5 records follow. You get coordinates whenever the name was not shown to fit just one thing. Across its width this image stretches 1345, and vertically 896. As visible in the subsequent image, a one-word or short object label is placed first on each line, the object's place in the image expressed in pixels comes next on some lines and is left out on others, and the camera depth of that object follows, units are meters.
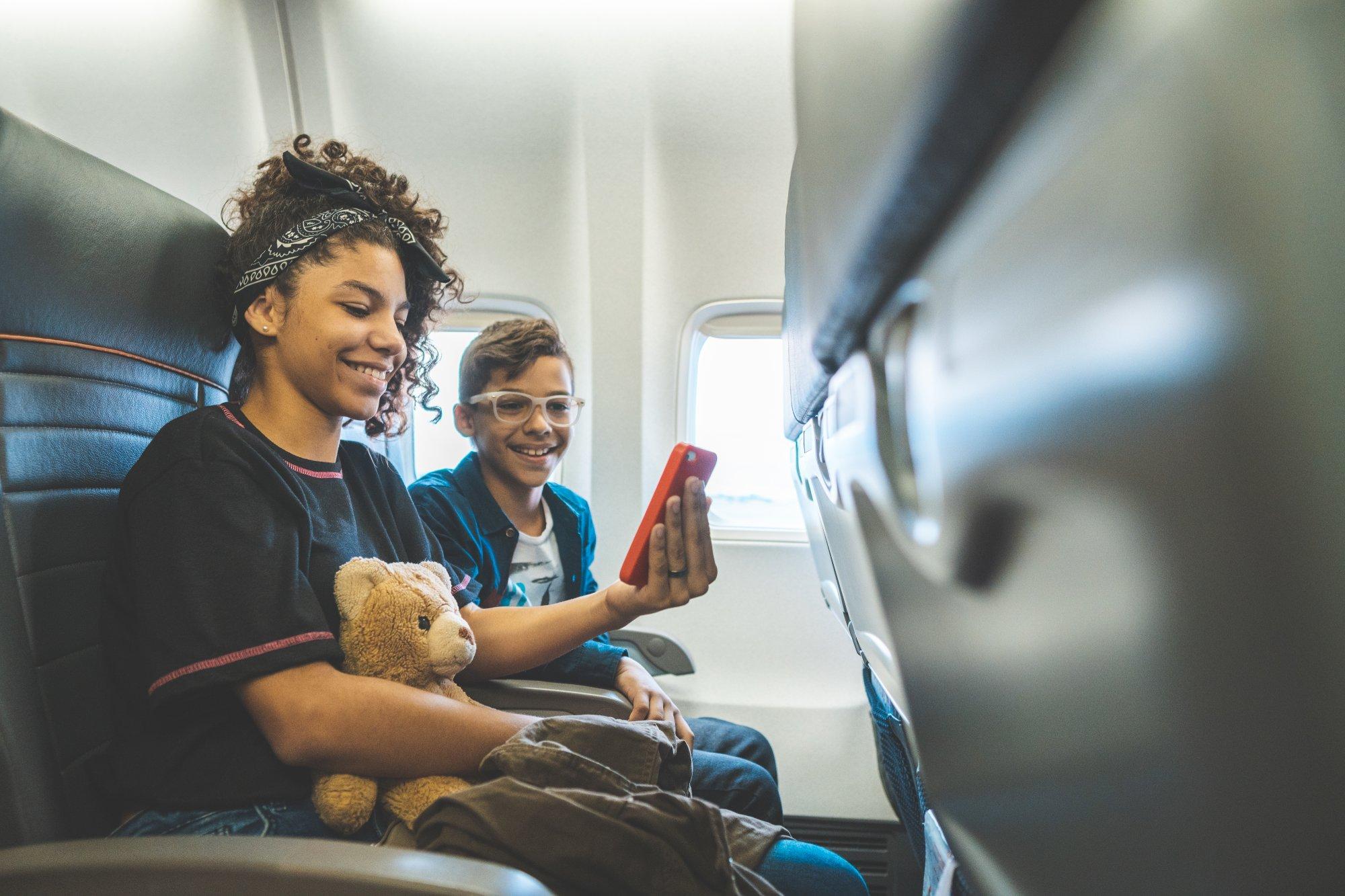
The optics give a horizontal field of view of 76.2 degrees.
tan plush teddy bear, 1.03
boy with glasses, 1.95
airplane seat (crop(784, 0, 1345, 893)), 0.20
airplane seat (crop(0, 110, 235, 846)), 0.90
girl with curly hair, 0.94
